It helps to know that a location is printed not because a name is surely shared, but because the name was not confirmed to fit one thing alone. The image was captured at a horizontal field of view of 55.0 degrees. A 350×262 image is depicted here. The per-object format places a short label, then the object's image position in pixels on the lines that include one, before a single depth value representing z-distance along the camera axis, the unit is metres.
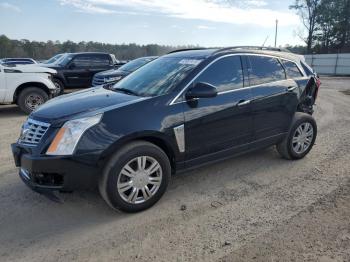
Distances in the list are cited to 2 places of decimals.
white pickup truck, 9.35
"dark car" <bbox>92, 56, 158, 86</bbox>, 10.58
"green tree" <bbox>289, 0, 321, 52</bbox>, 48.19
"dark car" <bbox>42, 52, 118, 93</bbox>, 14.14
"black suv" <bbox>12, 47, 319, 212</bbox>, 3.43
